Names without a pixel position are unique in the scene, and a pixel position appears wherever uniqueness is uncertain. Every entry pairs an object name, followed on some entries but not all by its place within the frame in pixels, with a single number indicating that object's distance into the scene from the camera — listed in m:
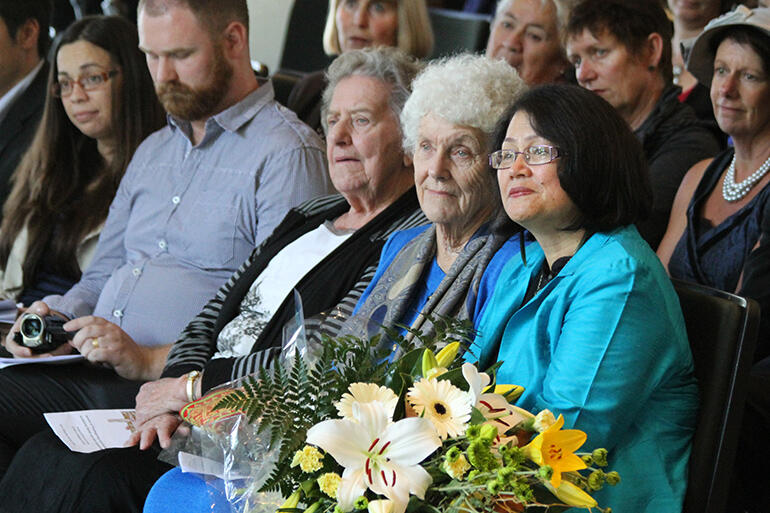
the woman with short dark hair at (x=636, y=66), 5.71
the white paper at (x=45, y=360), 5.06
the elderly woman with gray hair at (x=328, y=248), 4.50
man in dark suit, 7.38
